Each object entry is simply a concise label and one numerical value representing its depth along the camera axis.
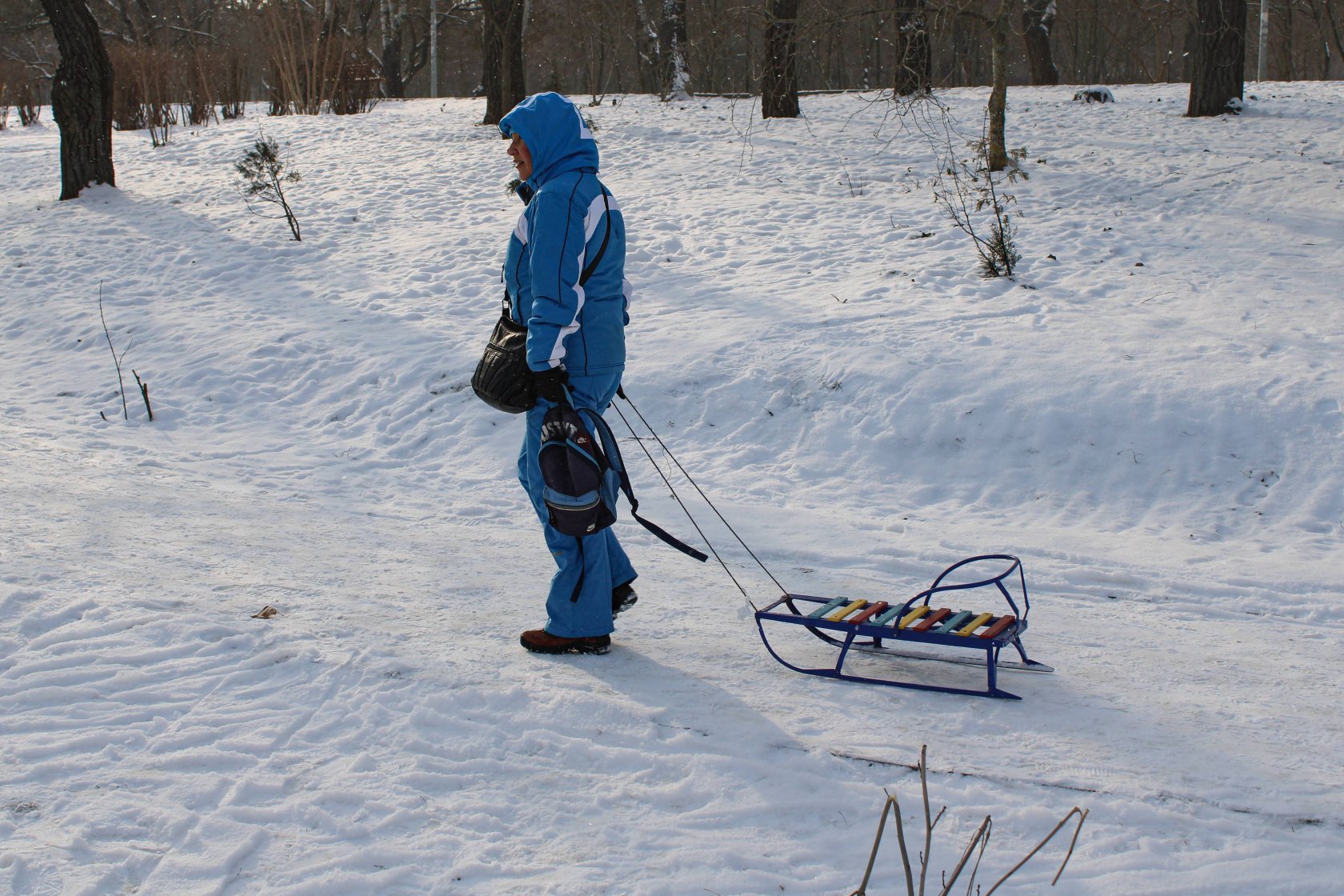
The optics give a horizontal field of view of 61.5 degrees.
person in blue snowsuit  3.52
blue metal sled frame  3.48
